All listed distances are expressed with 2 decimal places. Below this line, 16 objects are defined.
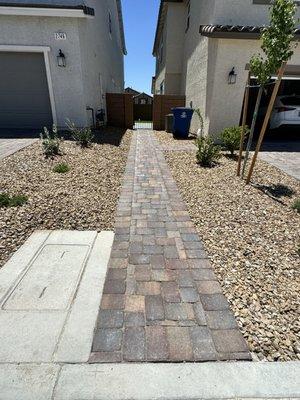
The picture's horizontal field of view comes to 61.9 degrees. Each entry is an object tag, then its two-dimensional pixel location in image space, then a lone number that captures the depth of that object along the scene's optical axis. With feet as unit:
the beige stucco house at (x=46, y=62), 28.14
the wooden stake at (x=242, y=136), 18.13
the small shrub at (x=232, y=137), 23.29
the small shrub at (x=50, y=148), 20.89
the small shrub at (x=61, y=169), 17.93
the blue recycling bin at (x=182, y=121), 33.96
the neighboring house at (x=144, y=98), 151.12
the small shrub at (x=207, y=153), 21.29
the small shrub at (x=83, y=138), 25.38
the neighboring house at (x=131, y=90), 187.91
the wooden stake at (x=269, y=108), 13.83
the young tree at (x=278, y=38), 13.44
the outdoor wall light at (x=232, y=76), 27.53
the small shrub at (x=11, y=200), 12.82
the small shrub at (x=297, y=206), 13.62
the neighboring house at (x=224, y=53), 26.53
